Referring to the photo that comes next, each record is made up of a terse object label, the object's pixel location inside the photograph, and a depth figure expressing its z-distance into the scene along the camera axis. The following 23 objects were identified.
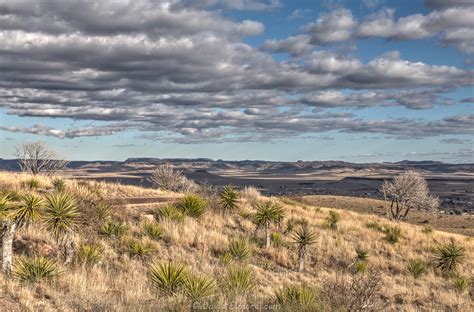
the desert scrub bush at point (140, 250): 14.95
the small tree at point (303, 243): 17.66
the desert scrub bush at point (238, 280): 12.03
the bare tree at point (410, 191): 59.28
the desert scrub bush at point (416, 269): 18.92
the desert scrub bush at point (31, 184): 21.84
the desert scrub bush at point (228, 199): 22.97
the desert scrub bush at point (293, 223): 22.75
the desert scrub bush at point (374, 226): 27.38
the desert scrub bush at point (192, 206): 21.00
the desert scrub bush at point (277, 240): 19.69
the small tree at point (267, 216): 19.80
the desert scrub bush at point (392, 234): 24.69
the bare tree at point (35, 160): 39.34
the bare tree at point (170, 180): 57.78
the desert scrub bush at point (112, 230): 16.11
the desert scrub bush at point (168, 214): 19.42
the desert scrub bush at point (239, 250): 16.62
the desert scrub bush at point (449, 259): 20.08
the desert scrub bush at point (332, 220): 25.44
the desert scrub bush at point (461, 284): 16.59
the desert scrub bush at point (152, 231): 17.27
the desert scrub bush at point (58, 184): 21.48
